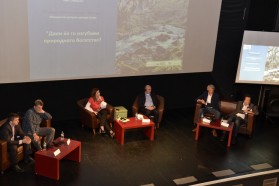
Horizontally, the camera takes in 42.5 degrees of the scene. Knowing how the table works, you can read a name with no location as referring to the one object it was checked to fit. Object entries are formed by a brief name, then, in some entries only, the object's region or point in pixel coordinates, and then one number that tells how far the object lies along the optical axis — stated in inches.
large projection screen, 247.6
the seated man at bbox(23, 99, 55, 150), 223.1
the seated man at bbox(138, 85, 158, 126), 295.0
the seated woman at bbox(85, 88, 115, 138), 275.1
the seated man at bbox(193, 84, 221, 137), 289.7
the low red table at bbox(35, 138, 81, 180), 207.3
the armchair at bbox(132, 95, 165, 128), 293.0
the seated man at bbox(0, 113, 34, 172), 208.2
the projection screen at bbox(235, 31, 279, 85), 313.4
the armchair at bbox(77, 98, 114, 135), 272.3
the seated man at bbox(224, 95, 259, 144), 276.8
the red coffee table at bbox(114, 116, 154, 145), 259.8
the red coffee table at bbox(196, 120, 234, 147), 266.2
